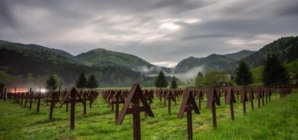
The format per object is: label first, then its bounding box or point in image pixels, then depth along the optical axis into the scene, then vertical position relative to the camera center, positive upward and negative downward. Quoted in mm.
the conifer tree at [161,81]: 87812 -592
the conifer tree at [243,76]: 66681 +987
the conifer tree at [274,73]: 57581 +1637
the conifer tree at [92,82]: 81762 -446
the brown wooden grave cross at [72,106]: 10548 -1558
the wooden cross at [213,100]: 9102 -1135
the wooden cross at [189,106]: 6605 -1034
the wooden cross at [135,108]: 4715 -799
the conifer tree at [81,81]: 78275 +146
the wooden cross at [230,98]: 10948 -1260
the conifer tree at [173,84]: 88394 -2517
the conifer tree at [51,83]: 69775 -478
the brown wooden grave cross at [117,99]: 11870 -1355
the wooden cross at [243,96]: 13750 -1430
